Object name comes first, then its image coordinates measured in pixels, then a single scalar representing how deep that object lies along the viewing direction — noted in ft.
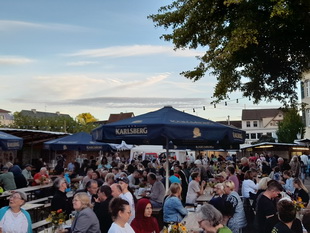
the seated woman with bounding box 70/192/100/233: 13.43
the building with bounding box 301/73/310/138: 107.35
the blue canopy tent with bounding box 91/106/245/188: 19.93
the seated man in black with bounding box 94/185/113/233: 16.04
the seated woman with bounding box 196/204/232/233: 11.27
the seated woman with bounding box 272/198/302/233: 11.42
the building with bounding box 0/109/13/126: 317.73
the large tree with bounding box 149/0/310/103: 32.07
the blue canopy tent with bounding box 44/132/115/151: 44.61
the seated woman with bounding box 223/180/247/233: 18.09
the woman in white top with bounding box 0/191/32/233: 15.36
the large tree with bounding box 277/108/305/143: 135.35
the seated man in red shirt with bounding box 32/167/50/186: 36.30
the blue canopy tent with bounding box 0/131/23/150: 31.87
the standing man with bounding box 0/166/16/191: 31.15
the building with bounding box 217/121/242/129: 282.13
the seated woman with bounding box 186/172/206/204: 25.84
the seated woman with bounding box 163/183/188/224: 18.07
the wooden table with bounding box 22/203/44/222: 23.63
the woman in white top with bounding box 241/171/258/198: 27.30
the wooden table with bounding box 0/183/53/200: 32.72
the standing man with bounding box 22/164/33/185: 40.85
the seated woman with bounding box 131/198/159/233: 14.29
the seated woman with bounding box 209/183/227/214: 15.72
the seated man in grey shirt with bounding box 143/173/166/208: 24.46
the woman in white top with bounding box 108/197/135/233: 12.22
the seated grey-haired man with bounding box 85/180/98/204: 20.21
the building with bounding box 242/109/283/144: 244.02
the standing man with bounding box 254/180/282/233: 16.06
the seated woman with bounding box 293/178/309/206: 22.01
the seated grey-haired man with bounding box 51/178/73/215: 18.09
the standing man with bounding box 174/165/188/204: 31.22
